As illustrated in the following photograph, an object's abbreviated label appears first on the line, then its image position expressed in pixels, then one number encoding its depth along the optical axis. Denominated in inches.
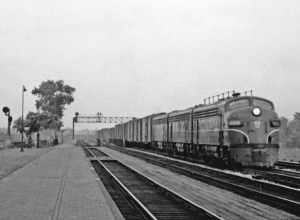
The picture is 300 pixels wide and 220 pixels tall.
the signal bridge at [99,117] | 5664.4
